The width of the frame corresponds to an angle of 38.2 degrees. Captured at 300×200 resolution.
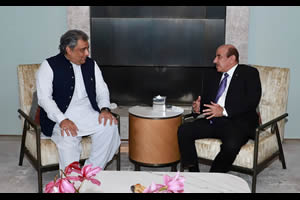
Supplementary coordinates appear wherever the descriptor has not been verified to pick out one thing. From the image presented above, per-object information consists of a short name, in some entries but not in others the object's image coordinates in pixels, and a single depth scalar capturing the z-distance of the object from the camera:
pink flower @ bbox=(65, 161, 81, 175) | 1.87
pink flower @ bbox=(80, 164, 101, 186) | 1.89
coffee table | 2.73
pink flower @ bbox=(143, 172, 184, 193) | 1.67
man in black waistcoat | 3.64
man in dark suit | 3.70
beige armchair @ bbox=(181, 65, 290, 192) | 3.60
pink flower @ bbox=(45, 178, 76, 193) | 1.72
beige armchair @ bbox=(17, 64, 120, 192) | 3.60
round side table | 3.90
